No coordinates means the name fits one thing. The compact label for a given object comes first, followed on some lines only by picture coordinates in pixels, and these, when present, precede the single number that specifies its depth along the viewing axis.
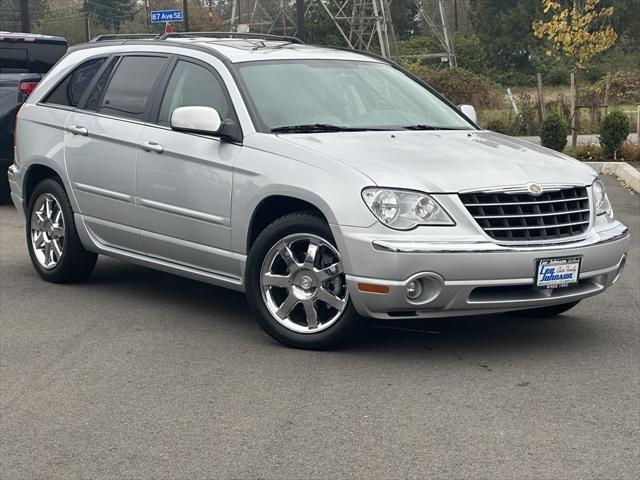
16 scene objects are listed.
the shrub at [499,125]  25.47
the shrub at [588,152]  20.66
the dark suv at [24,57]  14.29
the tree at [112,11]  109.44
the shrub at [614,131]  20.03
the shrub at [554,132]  20.97
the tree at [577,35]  27.22
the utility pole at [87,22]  76.64
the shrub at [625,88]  42.31
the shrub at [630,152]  20.43
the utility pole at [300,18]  33.22
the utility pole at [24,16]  31.28
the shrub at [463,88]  39.22
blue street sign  33.84
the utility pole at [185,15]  49.10
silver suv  6.32
